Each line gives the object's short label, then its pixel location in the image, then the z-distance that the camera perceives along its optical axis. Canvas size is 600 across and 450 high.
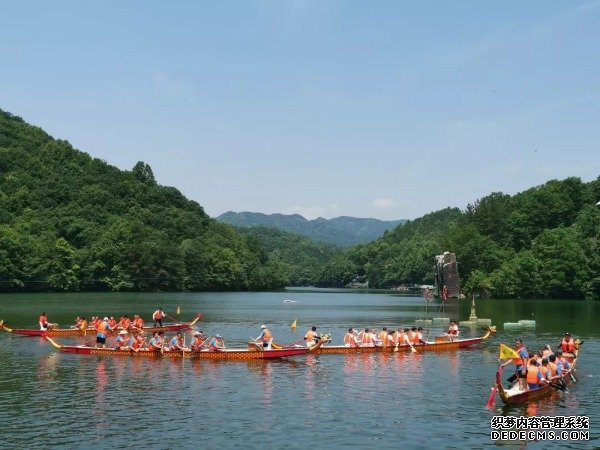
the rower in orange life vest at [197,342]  38.75
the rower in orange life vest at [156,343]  39.59
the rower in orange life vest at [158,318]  55.86
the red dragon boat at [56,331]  50.17
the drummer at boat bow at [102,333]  43.12
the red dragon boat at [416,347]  41.75
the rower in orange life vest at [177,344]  39.09
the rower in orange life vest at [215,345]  38.95
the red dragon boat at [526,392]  26.11
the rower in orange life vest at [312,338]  41.38
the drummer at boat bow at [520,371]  27.78
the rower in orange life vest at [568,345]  35.66
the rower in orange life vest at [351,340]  42.50
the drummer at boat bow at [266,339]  39.69
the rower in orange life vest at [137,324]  51.00
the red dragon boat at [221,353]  38.69
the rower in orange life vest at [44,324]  50.41
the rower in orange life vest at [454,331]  46.54
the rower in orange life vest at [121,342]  40.44
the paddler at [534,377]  27.70
